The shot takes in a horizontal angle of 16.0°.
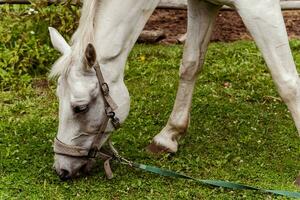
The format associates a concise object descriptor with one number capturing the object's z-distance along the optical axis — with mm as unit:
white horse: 5083
